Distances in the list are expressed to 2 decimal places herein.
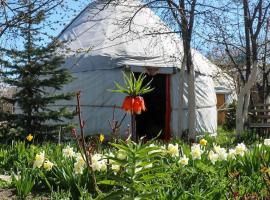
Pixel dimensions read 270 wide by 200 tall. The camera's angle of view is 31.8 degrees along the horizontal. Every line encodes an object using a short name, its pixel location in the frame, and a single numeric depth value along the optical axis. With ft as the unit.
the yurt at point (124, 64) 39.14
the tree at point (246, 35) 37.60
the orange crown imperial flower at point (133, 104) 8.69
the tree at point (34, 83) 32.32
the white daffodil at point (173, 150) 14.11
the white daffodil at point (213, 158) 14.07
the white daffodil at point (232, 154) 14.86
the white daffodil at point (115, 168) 10.33
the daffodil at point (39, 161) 12.69
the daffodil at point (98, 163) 11.23
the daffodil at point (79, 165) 11.82
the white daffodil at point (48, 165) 12.70
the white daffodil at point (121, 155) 8.79
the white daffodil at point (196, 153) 14.24
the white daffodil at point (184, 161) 13.42
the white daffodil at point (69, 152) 14.52
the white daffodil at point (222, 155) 14.34
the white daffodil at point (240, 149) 15.11
